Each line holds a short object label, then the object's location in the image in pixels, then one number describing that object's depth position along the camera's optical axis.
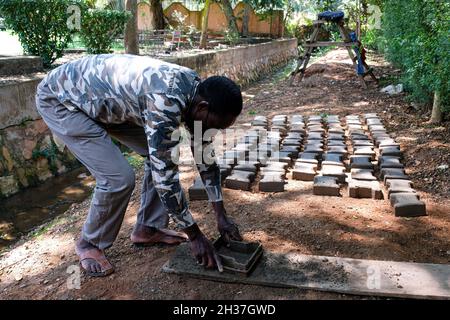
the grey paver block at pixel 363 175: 4.09
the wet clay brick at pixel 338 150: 4.90
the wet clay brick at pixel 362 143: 5.14
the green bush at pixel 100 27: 8.79
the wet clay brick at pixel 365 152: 4.77
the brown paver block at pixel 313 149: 4.95
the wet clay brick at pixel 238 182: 4.07
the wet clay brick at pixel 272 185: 4.00
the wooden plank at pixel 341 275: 2.45
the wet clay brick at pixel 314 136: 5.51
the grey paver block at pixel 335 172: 4.16
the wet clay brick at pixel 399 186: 3.71
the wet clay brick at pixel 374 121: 6.14
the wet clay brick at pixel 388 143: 5.02
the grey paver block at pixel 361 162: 4.42
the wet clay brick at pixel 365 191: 3.81
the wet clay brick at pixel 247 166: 4.40
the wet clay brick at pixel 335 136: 5.50
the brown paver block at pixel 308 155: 4.77
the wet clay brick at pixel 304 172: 4.26
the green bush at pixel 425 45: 4.77
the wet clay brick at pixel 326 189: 3.85
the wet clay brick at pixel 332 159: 4.54
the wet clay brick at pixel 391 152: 4.76
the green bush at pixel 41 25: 7.12
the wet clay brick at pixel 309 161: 4.60
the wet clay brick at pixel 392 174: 4.06
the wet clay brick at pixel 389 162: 4.36
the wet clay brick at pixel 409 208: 3.40
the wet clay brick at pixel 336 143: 5.21
